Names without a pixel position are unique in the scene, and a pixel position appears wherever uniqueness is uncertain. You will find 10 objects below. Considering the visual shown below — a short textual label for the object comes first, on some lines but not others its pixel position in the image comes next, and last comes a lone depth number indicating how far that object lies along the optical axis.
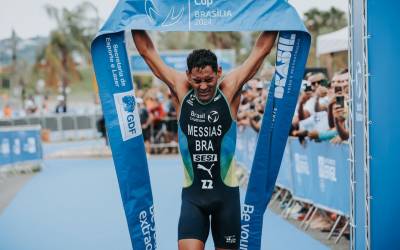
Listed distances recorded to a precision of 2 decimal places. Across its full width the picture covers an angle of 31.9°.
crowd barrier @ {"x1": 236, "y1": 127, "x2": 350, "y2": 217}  8.99
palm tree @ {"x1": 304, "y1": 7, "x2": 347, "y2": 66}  53.69
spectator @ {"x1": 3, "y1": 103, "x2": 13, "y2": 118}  39.53
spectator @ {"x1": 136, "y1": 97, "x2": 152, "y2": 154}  23.34
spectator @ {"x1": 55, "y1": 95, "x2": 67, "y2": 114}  37.69
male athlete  5.36
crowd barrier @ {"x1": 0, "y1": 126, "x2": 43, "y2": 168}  18.56
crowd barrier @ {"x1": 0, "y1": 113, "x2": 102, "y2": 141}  34.38
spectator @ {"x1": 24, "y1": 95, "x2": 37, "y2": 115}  38.44
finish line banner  5.74
